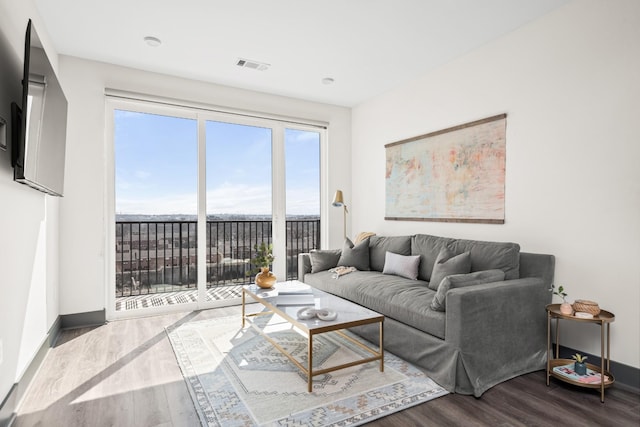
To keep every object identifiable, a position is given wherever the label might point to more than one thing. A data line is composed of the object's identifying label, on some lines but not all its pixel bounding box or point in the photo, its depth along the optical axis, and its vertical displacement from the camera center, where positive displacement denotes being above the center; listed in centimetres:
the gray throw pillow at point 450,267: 291 -43
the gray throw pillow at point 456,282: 242 -46
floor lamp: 475 +21
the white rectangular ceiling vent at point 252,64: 372 +159
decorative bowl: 226 -58
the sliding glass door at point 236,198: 442 +22
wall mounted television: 188 +54
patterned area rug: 200 -109
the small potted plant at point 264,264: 330 -45
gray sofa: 227 -68
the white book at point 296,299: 281 -67
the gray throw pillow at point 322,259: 418 -51
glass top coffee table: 229 -69
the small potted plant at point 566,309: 234 -61
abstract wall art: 328 +42
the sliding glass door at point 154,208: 400 +9
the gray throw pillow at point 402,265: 353 -50
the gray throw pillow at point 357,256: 409 -47
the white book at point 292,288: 316 -67
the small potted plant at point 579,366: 232 -98
